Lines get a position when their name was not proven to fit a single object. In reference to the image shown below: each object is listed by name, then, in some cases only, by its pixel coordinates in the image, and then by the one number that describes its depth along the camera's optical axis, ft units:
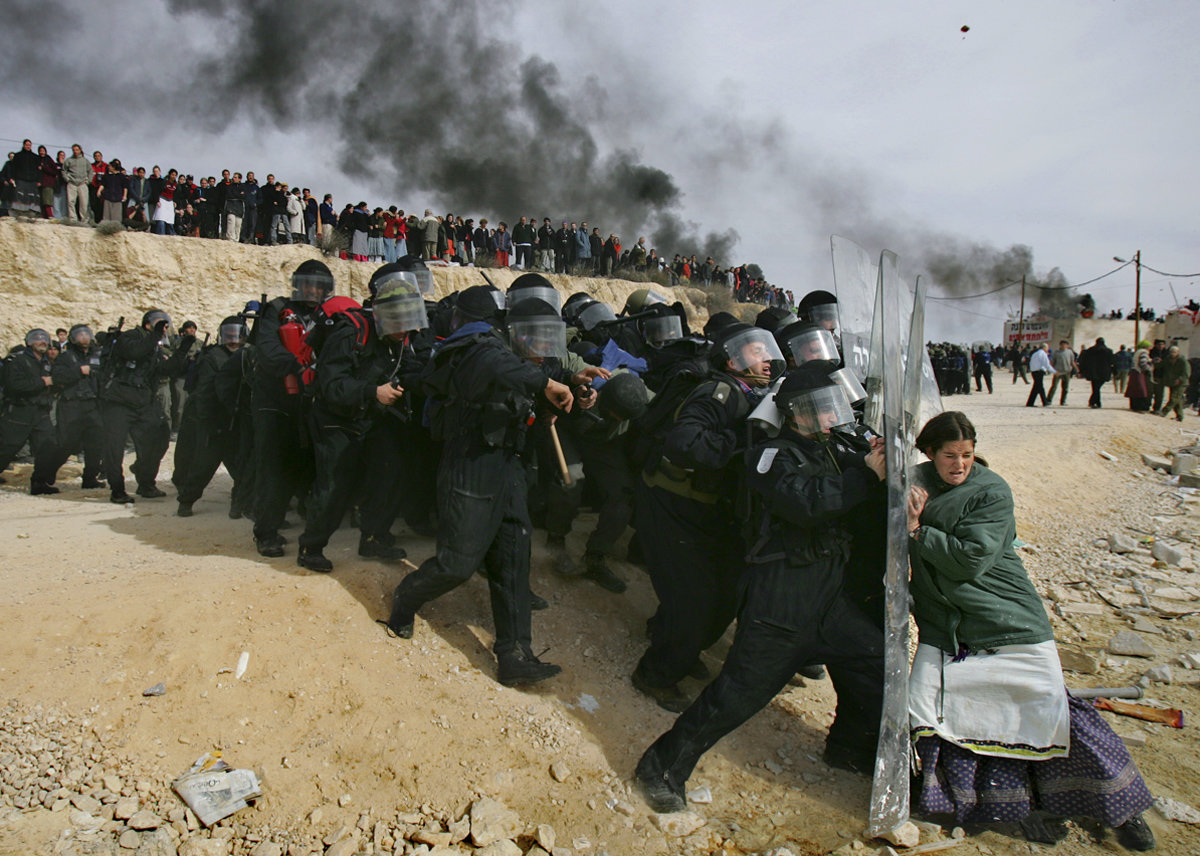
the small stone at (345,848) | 9.38
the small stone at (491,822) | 9.63
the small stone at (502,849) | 9.46
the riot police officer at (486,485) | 12.10
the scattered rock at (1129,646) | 16.51
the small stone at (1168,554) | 22.21
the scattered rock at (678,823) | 9.96
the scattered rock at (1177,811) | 10.27
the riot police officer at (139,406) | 25.73
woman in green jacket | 9.61
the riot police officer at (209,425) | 21.58
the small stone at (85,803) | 9.61
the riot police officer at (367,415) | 14.40
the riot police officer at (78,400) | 26.66
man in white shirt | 55.42
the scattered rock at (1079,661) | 15.83
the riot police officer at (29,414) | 27.73
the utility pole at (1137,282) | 117.08
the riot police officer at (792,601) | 9.89
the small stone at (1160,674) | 15.16
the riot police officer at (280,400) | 16.20
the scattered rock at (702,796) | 10.60
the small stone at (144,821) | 9.46
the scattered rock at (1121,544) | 23.50
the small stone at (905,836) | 9.61
